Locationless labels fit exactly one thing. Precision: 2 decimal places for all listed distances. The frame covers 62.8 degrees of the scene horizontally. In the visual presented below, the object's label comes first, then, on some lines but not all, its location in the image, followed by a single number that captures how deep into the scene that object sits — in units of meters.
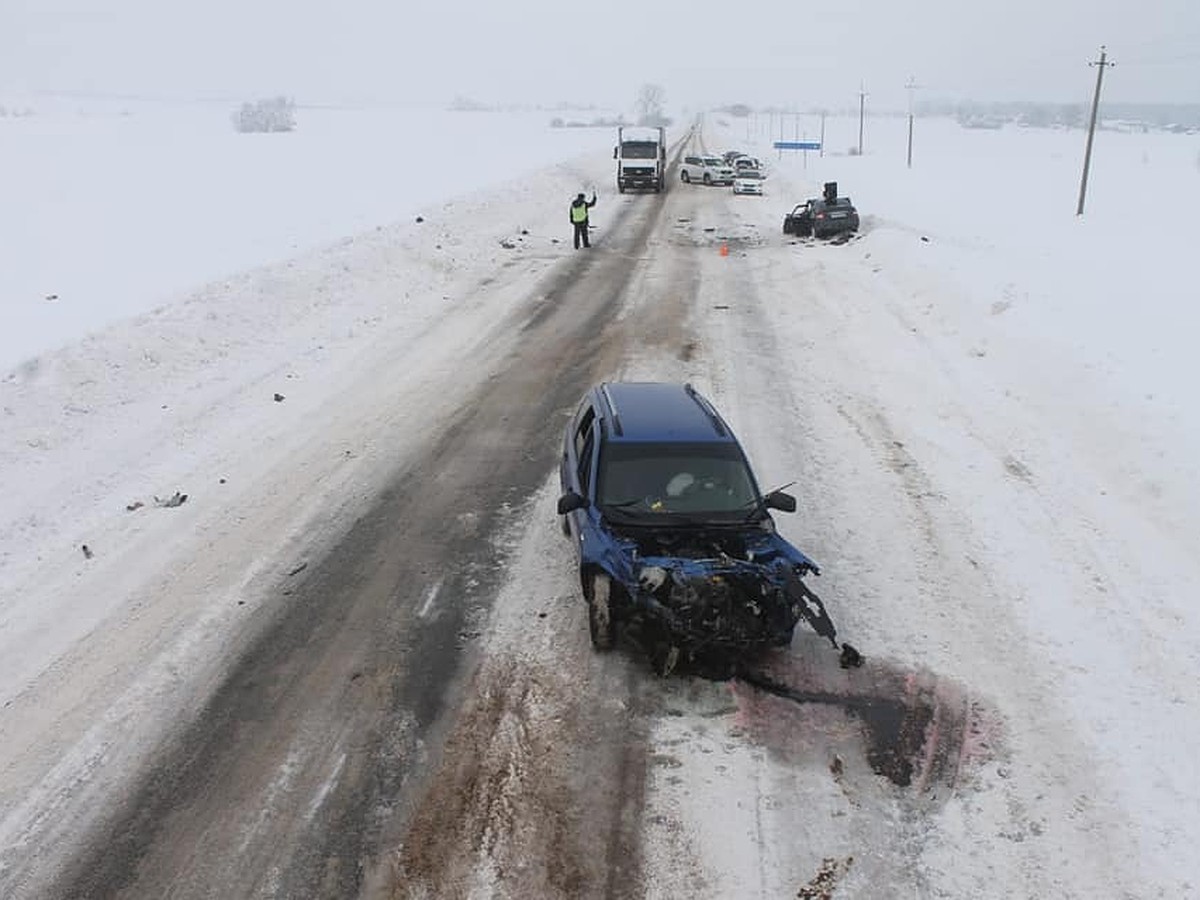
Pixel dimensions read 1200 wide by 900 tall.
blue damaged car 7.34
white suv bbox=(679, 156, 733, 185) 48.03
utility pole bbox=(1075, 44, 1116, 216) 31.61
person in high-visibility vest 27.73
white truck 43.88
